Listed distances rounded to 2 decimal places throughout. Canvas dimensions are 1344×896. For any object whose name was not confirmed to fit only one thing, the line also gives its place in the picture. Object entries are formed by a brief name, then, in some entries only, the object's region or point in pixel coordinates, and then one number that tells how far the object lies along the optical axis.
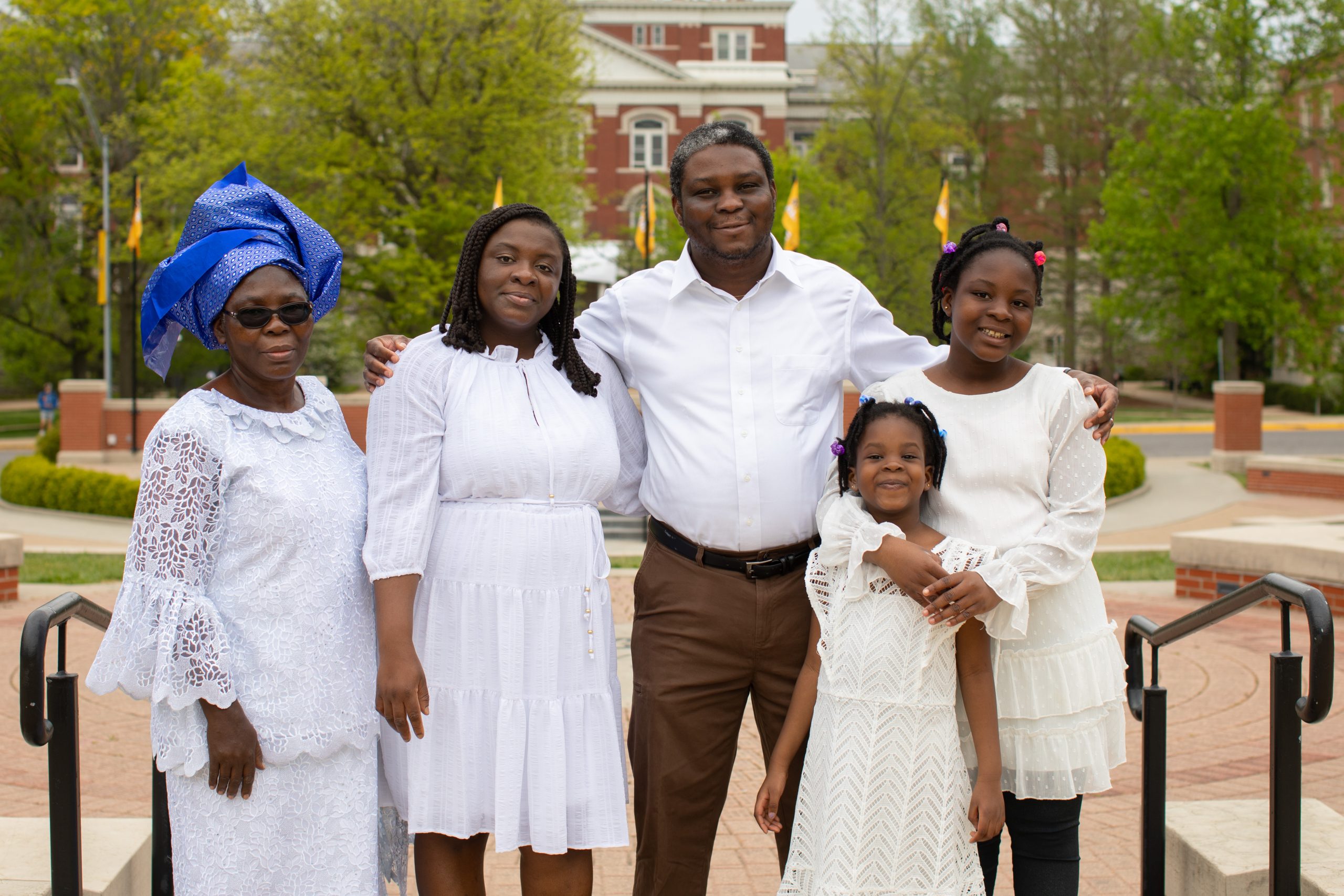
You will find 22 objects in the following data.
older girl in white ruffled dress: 2.94
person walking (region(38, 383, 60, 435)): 30.96
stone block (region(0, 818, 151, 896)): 3.21
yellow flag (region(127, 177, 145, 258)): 23.75
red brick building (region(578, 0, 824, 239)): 47.47
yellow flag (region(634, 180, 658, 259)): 21.75
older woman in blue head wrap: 2.69
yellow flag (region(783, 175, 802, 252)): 21.27
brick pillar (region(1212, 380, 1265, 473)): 20.05
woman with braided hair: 2.98
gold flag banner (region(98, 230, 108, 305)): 24.72
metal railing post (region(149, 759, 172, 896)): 3.50
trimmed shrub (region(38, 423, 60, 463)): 22.44
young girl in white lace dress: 2.93
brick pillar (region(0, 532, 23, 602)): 9.23
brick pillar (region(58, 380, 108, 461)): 22.41
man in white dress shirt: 3.31
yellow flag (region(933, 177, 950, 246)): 21.47
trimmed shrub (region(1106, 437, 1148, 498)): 16.83
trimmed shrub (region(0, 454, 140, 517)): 16.27
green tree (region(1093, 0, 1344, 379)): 33.84
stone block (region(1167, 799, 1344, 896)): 3.39
